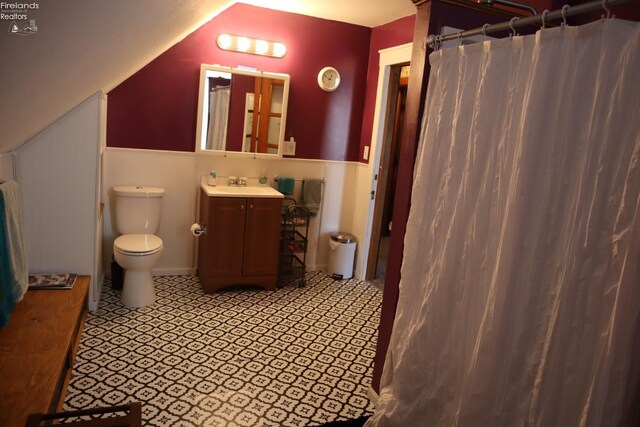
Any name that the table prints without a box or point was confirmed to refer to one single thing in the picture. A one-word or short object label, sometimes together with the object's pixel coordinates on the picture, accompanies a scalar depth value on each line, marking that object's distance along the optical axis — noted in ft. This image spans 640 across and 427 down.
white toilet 10.86
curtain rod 4.06
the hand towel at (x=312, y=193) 14.29
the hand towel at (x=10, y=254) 6.40
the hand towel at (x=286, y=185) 13.83
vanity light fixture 12.63
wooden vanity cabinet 12.05
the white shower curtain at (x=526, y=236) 3.94
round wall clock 13.84
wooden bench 5.83
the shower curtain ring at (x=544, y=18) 4.70
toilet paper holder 12.33
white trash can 14.30
